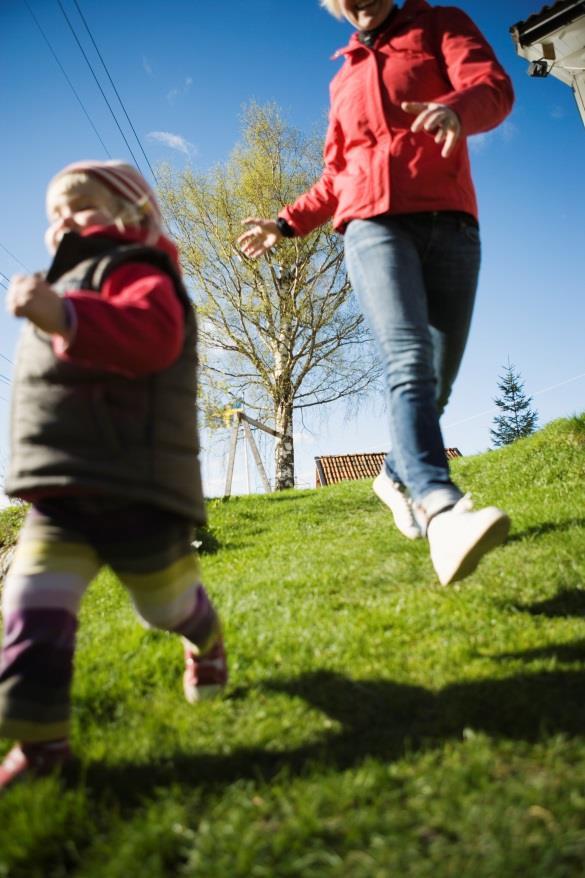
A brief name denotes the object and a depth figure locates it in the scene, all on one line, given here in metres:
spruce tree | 38.22
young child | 1.51
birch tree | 19.88
